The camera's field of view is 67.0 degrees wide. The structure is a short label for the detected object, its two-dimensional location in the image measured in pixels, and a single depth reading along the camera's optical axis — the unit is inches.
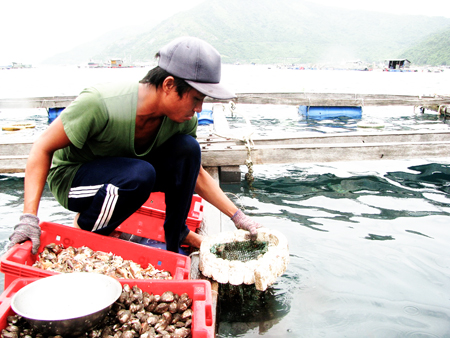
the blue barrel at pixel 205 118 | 425.1
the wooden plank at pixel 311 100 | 424.9
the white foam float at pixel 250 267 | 81.8
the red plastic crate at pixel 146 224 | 112.6
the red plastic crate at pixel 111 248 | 76.7
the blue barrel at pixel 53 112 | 454.9
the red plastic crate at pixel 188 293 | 56.8
